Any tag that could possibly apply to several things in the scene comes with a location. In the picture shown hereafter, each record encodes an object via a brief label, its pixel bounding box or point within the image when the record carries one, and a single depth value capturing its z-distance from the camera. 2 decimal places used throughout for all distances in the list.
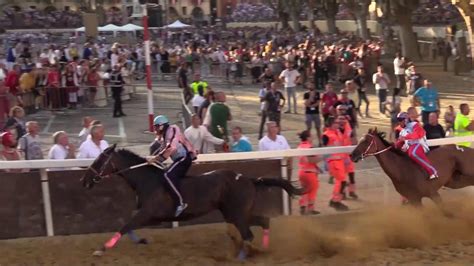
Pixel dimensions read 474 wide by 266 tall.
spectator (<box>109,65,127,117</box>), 21.45
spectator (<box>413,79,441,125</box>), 16.42
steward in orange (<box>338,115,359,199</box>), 10.80
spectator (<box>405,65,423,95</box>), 21.34
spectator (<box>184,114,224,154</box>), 12.11
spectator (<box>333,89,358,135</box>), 15.18
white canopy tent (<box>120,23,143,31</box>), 42.78
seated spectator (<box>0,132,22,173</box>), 10.67
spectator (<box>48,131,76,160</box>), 10.56
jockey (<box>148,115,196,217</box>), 8.97
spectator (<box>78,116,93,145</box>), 12.38
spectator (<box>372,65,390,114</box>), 20.66
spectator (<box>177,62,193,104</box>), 25.33
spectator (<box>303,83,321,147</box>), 16.89
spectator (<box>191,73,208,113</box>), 17.58
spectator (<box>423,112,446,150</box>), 12.35
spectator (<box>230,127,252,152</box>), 11.38
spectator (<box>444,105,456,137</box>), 14.14
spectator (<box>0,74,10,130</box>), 18.16
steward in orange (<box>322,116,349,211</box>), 10.74
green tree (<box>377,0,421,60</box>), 35.53
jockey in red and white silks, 10.20
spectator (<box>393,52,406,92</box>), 24.84
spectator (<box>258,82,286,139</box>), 17.80
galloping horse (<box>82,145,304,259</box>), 9.01
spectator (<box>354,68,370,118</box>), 21.31
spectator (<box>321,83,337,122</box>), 16.48
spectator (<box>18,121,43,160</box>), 10.92
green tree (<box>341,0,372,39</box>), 44.84
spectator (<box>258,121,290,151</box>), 11.28
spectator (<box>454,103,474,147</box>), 12.66
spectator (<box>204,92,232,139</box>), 14.06
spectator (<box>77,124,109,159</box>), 10.45
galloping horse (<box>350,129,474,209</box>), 10.02
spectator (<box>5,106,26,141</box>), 12.40
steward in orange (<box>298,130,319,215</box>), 10.49
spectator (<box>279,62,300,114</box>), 21.88
